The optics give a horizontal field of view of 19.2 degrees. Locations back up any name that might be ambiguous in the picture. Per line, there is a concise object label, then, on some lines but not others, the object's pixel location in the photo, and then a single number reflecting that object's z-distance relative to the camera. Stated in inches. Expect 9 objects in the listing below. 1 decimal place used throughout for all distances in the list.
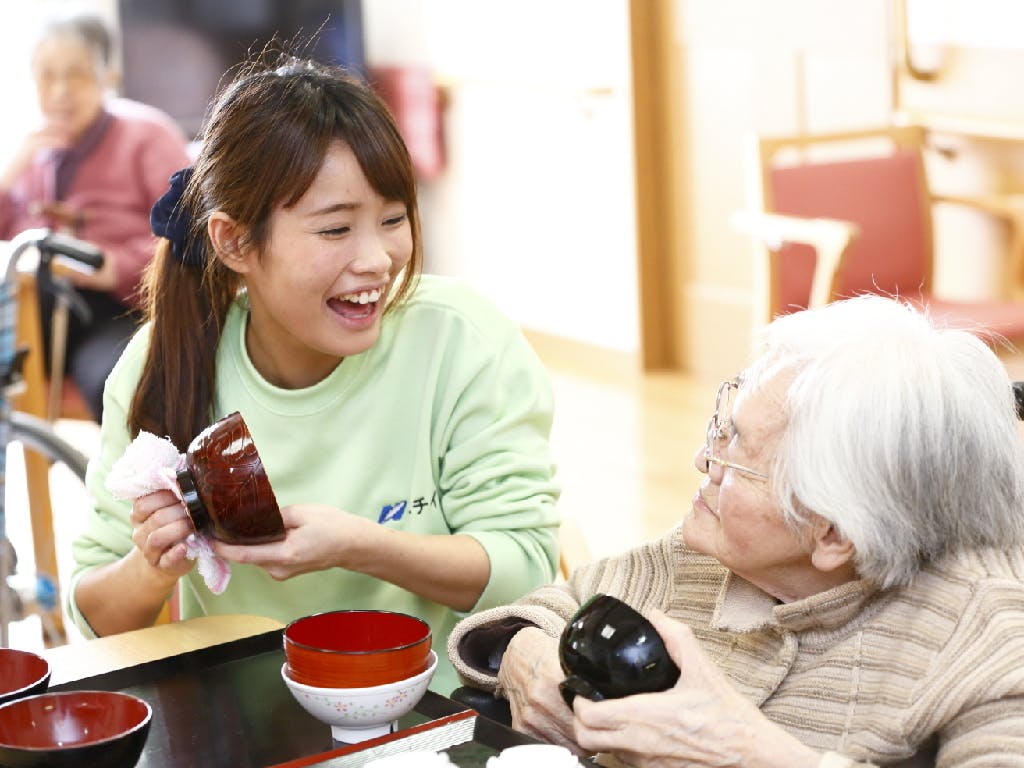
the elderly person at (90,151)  216.0
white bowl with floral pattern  94.7
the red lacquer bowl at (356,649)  95.1
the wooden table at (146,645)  105.0
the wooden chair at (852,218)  206.1
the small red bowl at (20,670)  97.2
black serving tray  94.0
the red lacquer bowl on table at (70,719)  93.4
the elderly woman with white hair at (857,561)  93.6
